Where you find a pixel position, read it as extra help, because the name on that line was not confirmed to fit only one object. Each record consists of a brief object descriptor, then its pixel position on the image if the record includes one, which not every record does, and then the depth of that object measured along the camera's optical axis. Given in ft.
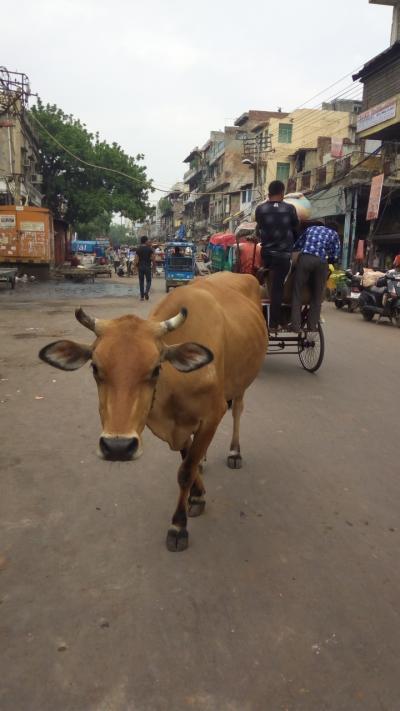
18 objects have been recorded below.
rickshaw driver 22.03
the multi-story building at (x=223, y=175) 168.45
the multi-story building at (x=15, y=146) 80.69
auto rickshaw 76.84
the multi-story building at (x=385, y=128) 71.77
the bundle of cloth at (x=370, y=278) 47.52
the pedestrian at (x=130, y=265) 128.77
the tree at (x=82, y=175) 121.60
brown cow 7.73
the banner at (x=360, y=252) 71.77
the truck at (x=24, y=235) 78.64
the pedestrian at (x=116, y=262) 144.50
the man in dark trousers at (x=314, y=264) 22.54
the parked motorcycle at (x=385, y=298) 43.62
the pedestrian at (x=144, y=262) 55.83
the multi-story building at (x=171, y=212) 289.12
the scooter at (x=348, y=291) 54.13
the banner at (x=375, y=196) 64.54
